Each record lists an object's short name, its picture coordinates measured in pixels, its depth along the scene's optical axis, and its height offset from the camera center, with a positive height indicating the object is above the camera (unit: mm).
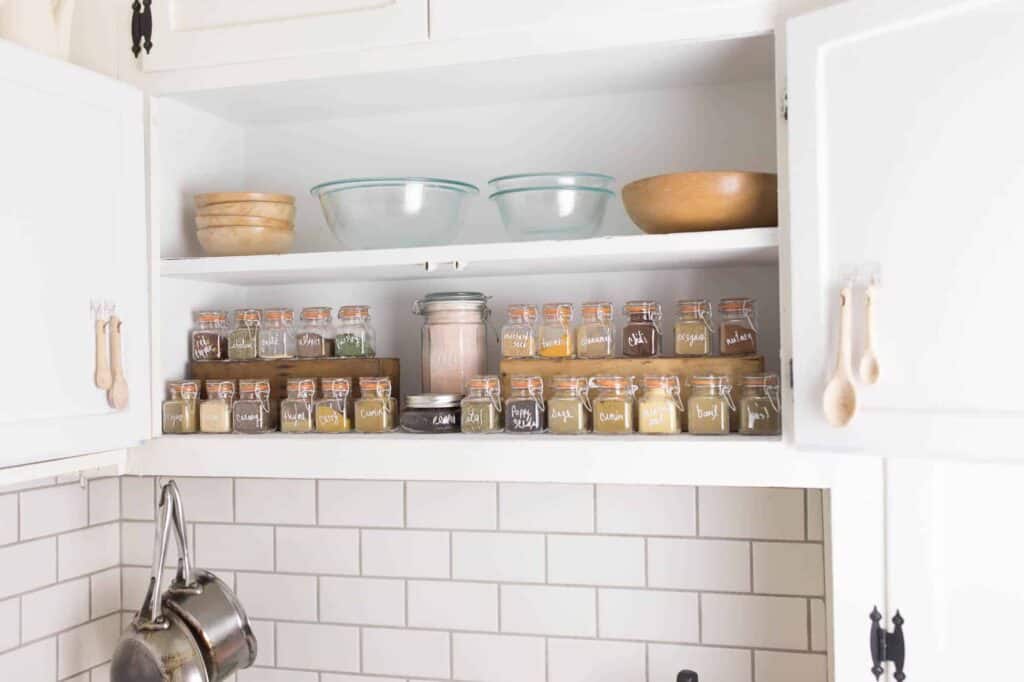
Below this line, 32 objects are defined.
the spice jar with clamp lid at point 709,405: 1407 -99
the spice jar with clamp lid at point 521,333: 1546 +18
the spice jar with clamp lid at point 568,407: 1459 -101
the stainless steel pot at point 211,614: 1617 -474
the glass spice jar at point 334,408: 1572 -105
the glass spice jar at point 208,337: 1691 +21
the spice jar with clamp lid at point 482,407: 1501 -102
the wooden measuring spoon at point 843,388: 1225 -65
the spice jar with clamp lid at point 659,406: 1421 -100
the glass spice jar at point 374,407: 1567 -103
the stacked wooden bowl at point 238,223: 1617 +221
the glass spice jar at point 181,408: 1605 -103
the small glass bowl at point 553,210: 1520 +221
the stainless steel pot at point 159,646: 1563 -507
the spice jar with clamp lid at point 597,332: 1516 +18
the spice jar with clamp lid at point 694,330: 1491 +19
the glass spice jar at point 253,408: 1593 -105
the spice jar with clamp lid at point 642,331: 1514 +18
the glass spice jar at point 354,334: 1649 +22
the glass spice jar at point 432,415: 1529 -116
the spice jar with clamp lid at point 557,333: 1534 +18
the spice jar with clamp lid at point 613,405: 1434 -97
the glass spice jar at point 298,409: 1582 -106
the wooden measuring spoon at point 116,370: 1498 -33
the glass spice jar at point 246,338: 1681 +18
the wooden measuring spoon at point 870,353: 1201 -18
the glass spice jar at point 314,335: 1658 +21
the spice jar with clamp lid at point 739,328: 1482 +21
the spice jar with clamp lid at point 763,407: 1390 -100
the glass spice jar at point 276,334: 1679 +24
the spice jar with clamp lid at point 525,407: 1482 -101
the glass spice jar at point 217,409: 1602 -105
